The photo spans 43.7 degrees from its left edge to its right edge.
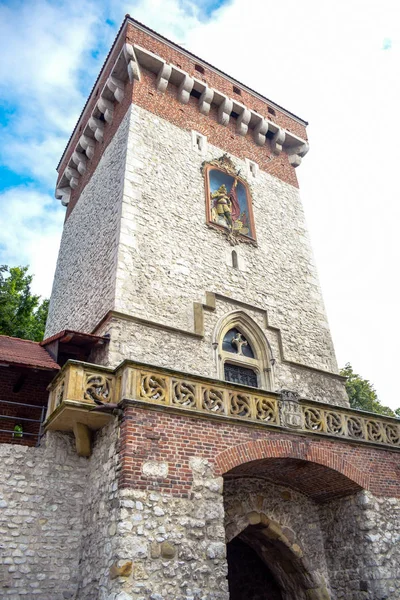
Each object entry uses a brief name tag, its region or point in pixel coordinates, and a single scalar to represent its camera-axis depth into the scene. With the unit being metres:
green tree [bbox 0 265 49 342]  17.48
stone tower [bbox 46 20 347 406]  11.26
